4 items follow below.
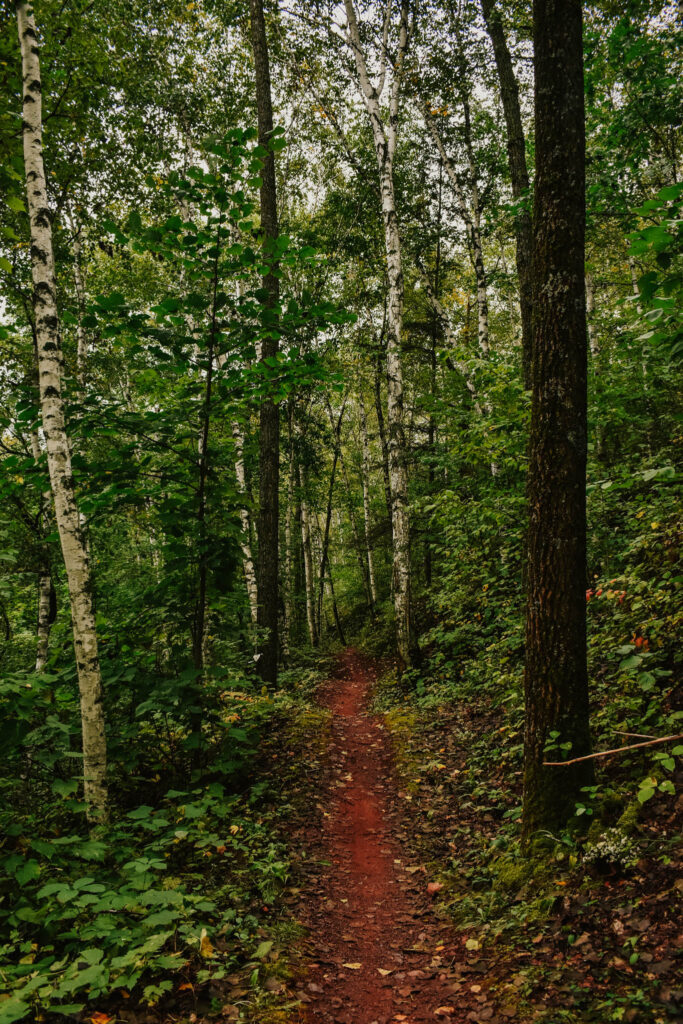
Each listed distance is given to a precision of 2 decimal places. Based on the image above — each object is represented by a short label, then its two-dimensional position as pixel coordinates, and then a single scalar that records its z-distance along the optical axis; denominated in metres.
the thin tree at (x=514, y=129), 9.88
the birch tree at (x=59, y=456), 4.43
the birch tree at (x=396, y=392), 11.87
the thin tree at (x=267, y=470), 9.91
